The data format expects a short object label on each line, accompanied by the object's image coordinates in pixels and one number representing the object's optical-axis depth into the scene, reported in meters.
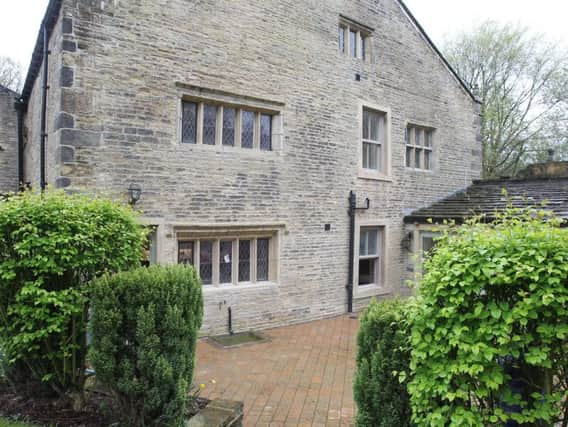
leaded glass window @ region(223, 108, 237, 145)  9.03
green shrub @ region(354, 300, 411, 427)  3.44
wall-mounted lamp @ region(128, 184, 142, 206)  7.59
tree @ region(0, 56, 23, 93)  24.83
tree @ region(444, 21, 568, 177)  22.84
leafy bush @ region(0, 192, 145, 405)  3.94
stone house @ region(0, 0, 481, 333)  7.49
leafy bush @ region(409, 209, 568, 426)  2.74
